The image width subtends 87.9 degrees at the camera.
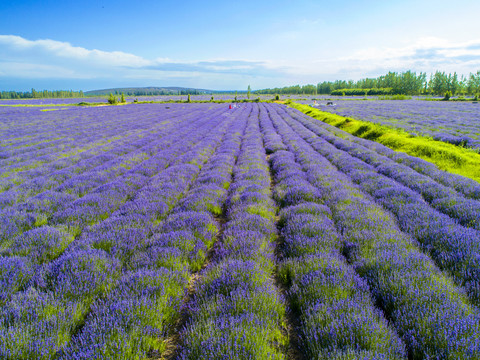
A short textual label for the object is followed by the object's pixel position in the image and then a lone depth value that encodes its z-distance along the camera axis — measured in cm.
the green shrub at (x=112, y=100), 6638
